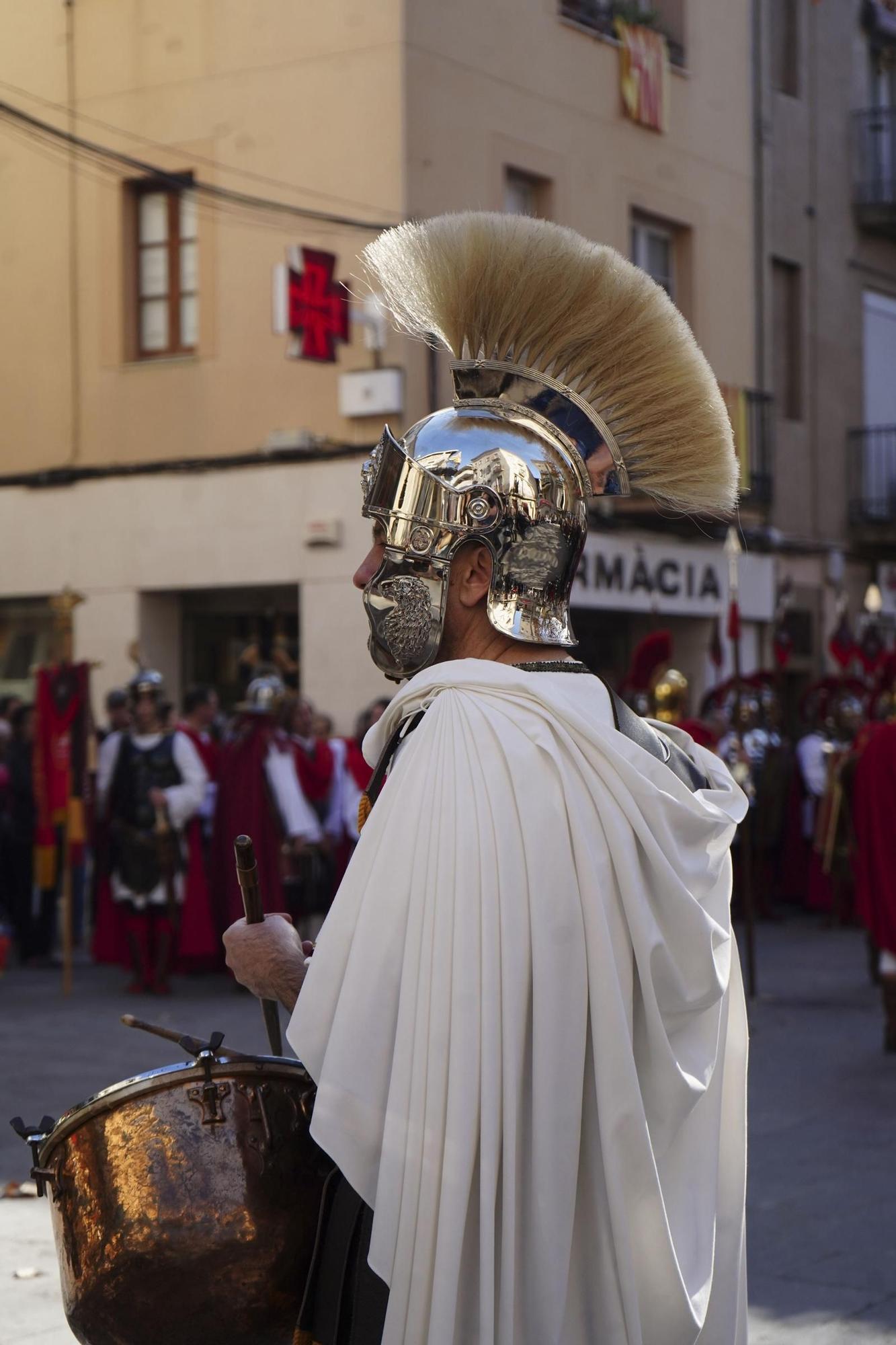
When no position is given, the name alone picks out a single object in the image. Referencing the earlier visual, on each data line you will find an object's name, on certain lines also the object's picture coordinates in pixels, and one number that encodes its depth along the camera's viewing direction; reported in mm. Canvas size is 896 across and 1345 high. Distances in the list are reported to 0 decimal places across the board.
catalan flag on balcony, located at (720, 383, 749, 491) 19625
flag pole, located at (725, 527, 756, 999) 10461
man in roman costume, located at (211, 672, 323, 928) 11875
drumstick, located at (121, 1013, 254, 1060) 2746
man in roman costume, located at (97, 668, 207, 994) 11422
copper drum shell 2613
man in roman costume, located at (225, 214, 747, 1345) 2414
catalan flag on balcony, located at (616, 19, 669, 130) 18281
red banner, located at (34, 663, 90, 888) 11250
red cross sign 15102
